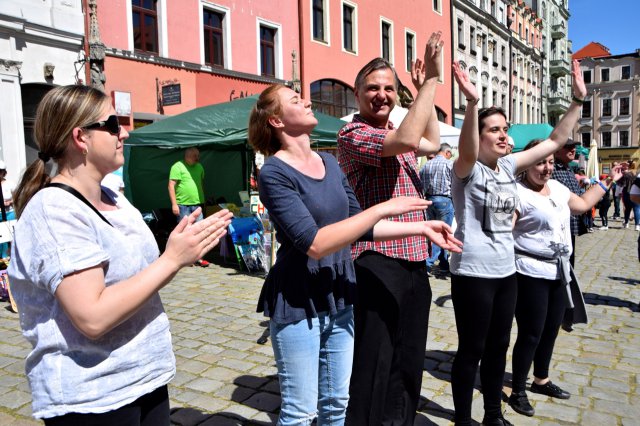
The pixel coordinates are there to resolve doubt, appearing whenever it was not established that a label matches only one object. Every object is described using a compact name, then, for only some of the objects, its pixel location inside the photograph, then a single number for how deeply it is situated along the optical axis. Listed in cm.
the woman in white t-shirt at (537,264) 333
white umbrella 1278
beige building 5947
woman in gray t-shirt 283
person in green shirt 861
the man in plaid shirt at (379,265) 238
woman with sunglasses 137
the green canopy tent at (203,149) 878
